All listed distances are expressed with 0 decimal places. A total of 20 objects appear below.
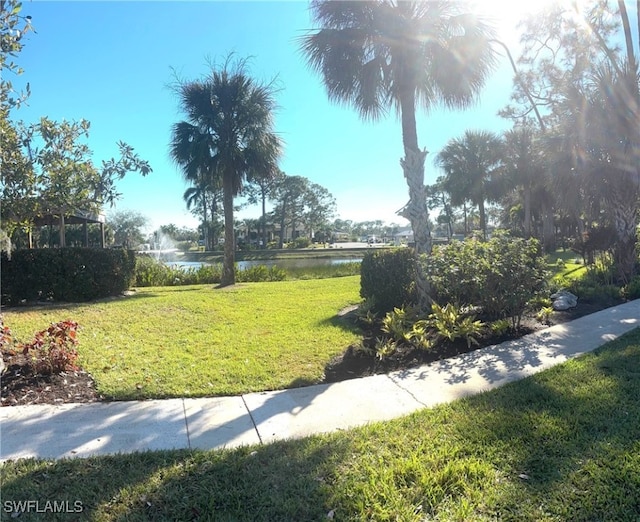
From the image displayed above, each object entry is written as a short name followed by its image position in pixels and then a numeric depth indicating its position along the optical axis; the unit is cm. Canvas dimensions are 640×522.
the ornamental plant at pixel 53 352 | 453
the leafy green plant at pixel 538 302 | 619
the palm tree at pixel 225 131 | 1438
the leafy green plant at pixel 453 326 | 566
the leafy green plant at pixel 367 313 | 725
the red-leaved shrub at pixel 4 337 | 446
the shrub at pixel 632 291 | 848
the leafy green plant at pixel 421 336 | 549
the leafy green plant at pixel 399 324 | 596
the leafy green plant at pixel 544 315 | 657
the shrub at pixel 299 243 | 6155
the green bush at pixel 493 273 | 594
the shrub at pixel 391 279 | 791
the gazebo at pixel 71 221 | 1504
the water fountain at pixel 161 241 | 6378
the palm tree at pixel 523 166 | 2831
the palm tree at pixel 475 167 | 3228
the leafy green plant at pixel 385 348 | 541
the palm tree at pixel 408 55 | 737
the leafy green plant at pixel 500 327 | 593
